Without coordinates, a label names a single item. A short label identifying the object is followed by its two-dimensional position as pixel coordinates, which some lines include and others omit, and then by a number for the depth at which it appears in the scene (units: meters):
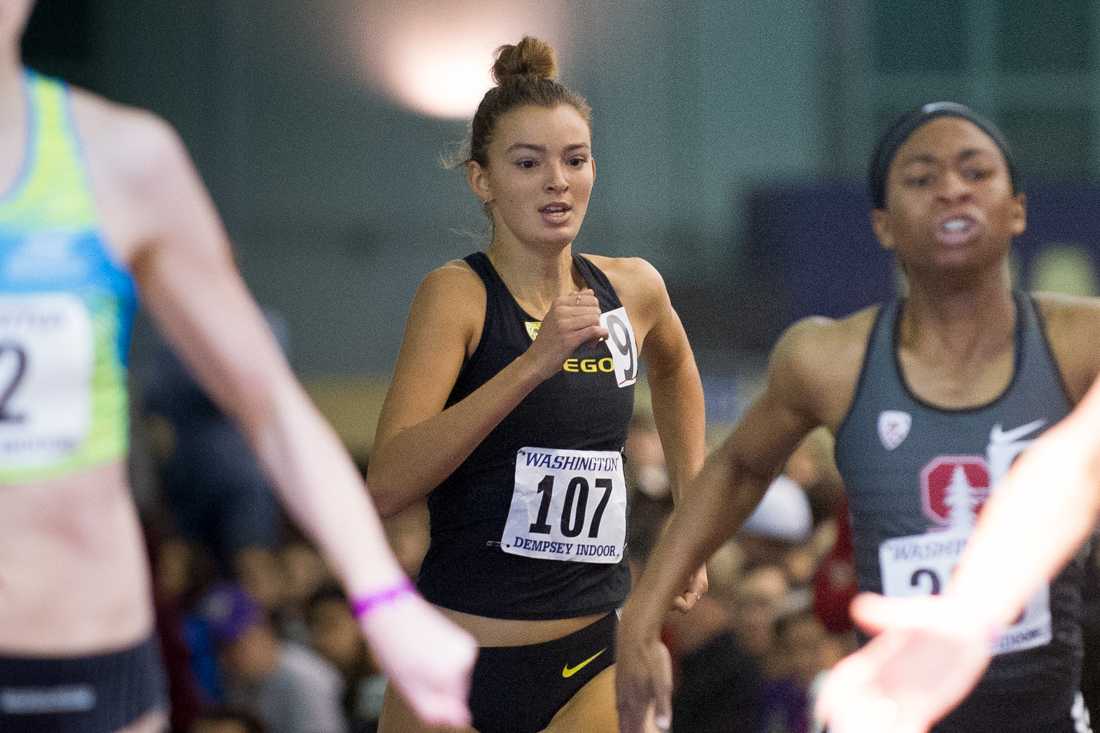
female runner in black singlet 8.16
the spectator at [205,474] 22.16
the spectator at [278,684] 14.49
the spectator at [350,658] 15.30
